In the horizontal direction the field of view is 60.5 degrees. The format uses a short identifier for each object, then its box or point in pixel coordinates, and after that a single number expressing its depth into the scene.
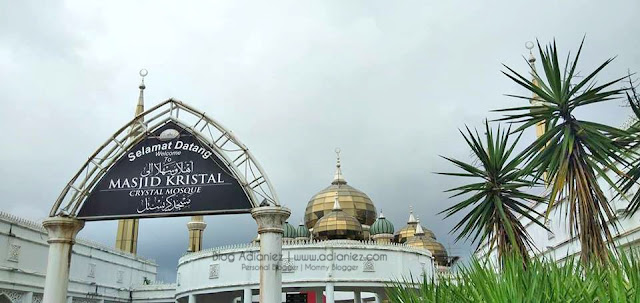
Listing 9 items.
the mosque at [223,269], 32.72
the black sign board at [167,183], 16.39
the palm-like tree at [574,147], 12.15
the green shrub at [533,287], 6.55
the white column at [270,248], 14.71
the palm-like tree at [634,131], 12.59
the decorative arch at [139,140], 16.45
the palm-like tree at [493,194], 15.00
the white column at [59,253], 16.61
